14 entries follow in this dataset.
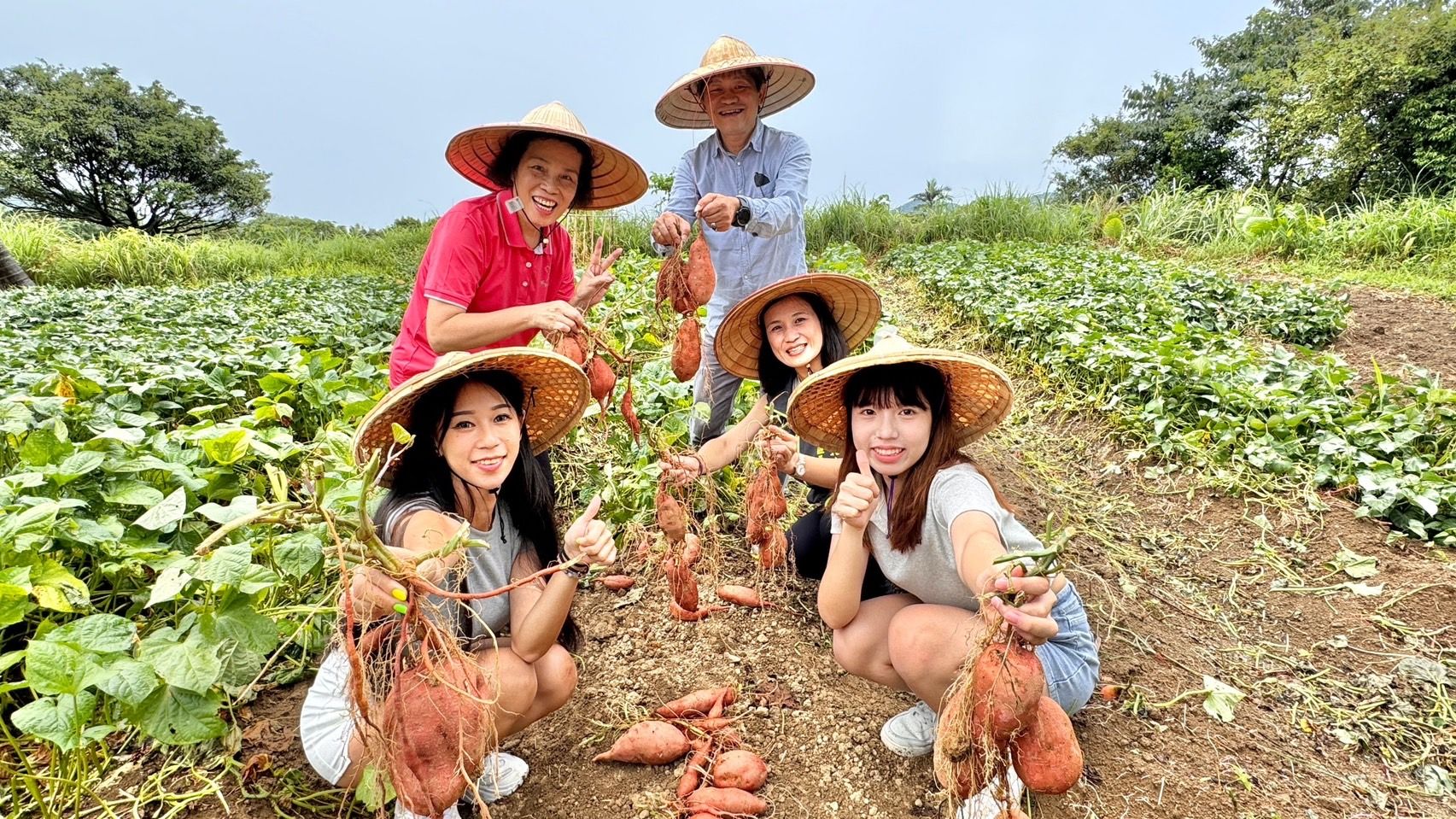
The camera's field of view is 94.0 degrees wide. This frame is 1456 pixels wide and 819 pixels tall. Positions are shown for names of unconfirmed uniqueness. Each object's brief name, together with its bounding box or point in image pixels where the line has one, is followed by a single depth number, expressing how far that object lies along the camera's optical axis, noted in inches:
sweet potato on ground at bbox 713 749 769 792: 62.5
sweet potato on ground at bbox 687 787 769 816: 60.2
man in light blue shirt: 95.6
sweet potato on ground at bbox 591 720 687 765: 66.4
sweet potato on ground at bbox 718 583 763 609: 89.5
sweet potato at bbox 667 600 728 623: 80.1
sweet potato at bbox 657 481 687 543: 71.1
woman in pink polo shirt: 73.2
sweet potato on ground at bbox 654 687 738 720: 71.3
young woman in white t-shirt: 57.1
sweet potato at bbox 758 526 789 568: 81.7
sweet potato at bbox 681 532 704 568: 73.2
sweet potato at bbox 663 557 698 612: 74.2
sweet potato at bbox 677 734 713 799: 62.8
